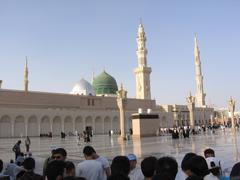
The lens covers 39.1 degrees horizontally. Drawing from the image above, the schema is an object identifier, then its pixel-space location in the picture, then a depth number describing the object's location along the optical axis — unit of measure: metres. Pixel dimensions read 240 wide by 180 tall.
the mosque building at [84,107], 36.50
